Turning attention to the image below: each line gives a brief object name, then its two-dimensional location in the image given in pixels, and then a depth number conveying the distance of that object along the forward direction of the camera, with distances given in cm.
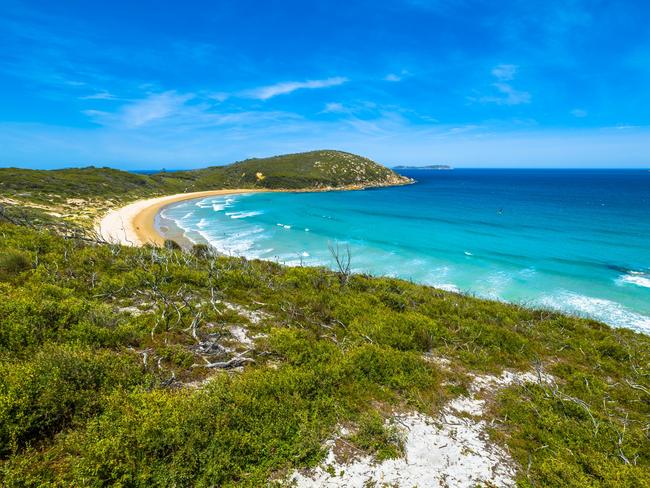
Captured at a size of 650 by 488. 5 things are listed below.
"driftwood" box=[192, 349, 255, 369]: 693
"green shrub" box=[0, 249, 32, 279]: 1033
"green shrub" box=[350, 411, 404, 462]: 521
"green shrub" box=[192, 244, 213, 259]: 2565
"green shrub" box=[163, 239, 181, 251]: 2899
